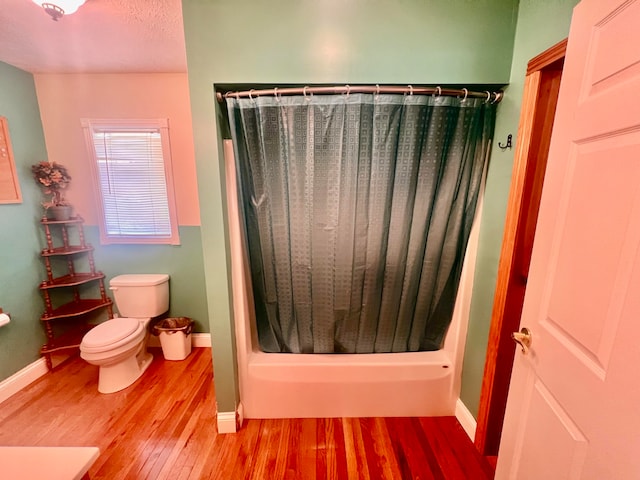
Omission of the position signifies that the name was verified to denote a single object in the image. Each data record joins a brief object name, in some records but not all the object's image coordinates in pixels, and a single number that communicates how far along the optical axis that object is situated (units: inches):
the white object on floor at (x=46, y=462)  31.0
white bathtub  62.2
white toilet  69.8
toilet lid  69.5
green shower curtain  51.9
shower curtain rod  49.2
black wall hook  49.3
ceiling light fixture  45.2
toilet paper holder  60.6
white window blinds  81.5
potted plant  76.8
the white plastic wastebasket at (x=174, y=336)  85.9
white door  22.1
